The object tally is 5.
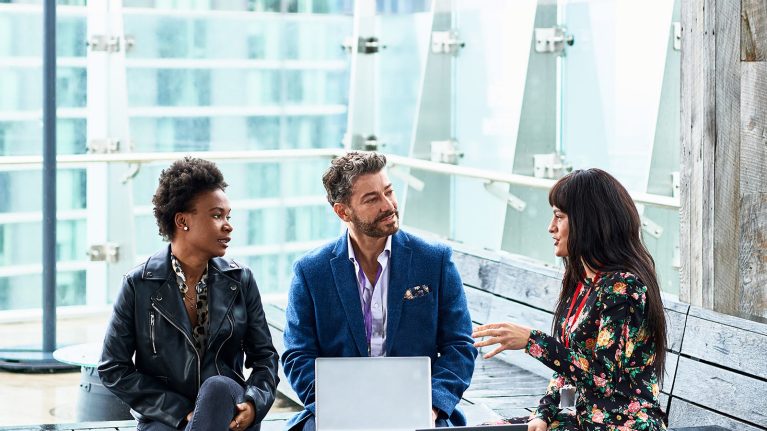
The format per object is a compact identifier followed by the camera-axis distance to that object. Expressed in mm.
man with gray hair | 3287
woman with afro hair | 3205
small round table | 4609
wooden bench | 3529
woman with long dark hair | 2863
